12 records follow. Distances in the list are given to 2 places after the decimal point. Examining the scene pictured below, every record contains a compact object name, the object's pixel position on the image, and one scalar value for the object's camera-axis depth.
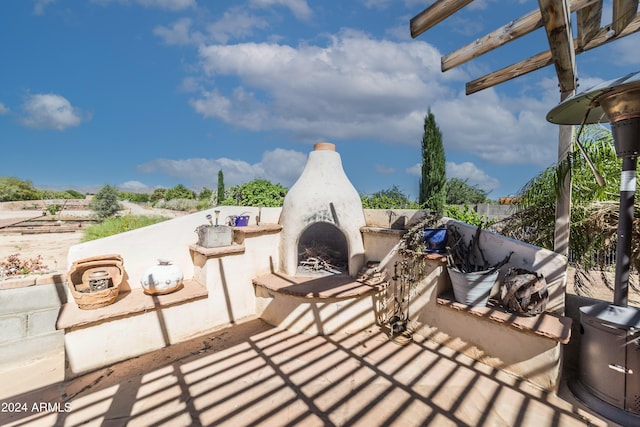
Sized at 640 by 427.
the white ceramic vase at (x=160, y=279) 3.58
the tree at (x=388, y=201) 6.51
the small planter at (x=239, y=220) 4.64
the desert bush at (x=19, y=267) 3.37
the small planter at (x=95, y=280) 3.10
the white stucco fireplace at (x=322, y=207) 4.37
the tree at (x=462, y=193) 21.59
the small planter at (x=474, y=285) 2.87
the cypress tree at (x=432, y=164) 7.91
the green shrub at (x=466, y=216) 5.59
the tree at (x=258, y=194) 6.64
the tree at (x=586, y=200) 2.80
